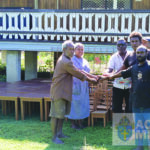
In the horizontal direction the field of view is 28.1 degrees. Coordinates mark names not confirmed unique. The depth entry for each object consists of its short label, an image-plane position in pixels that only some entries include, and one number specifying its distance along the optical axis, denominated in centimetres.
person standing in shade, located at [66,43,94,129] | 696
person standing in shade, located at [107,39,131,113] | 618
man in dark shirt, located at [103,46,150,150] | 506
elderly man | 582
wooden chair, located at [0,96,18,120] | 818
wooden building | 1002
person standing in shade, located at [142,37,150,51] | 616
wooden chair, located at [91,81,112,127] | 729
